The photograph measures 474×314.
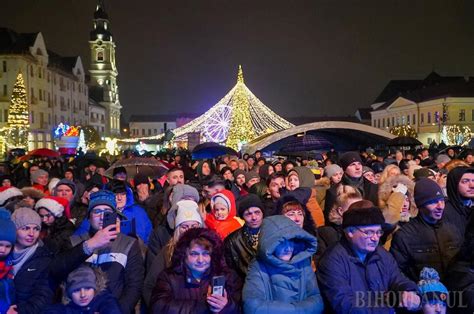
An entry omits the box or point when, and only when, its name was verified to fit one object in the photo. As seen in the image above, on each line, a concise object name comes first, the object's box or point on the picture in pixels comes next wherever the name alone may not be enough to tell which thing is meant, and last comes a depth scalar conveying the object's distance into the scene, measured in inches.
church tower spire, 4015.8
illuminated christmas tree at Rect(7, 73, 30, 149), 1574.8
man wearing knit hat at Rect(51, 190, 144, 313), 179.8
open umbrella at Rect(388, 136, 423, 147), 940.0
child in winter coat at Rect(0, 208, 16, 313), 160.6
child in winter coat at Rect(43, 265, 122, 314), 154.6
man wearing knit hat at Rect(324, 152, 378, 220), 296.1
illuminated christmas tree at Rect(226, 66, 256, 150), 1117.7
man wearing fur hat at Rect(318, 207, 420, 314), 152.7
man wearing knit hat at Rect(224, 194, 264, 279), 186.7
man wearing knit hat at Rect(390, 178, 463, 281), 179.9
